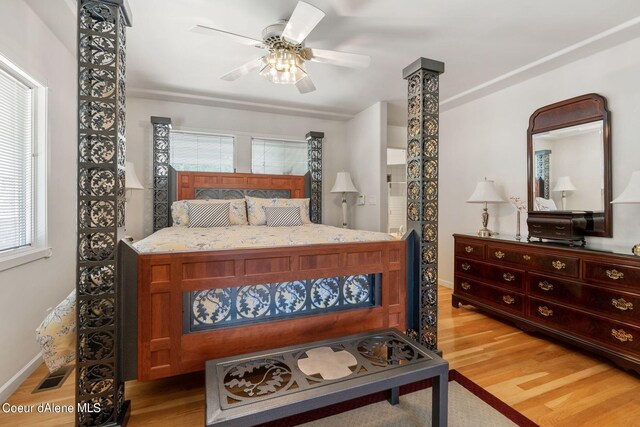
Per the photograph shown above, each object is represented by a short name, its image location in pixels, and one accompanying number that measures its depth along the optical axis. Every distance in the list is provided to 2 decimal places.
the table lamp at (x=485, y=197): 3.15
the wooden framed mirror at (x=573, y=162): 2.51
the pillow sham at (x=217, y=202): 3.46
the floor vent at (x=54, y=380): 1.87
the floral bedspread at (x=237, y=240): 1.64
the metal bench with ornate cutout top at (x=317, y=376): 1.12
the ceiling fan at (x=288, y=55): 1.86
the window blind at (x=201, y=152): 4.00
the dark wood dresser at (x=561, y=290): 2.03
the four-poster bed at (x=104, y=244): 1.41
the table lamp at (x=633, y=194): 2.01
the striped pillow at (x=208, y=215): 3.35
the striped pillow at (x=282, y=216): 3.52
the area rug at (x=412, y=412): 1.59
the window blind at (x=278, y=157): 4.38
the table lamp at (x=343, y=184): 4.31
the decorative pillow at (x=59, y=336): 1.48
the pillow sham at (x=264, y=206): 3.61
